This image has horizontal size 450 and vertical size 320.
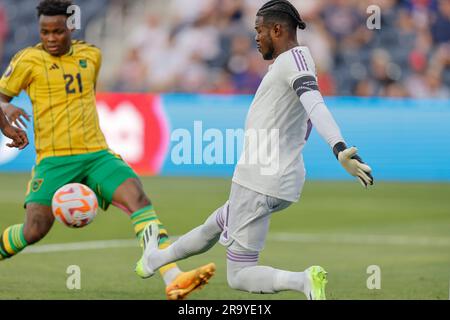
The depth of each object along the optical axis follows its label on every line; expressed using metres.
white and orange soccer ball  16.48
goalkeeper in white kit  13.75
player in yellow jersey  16.87
